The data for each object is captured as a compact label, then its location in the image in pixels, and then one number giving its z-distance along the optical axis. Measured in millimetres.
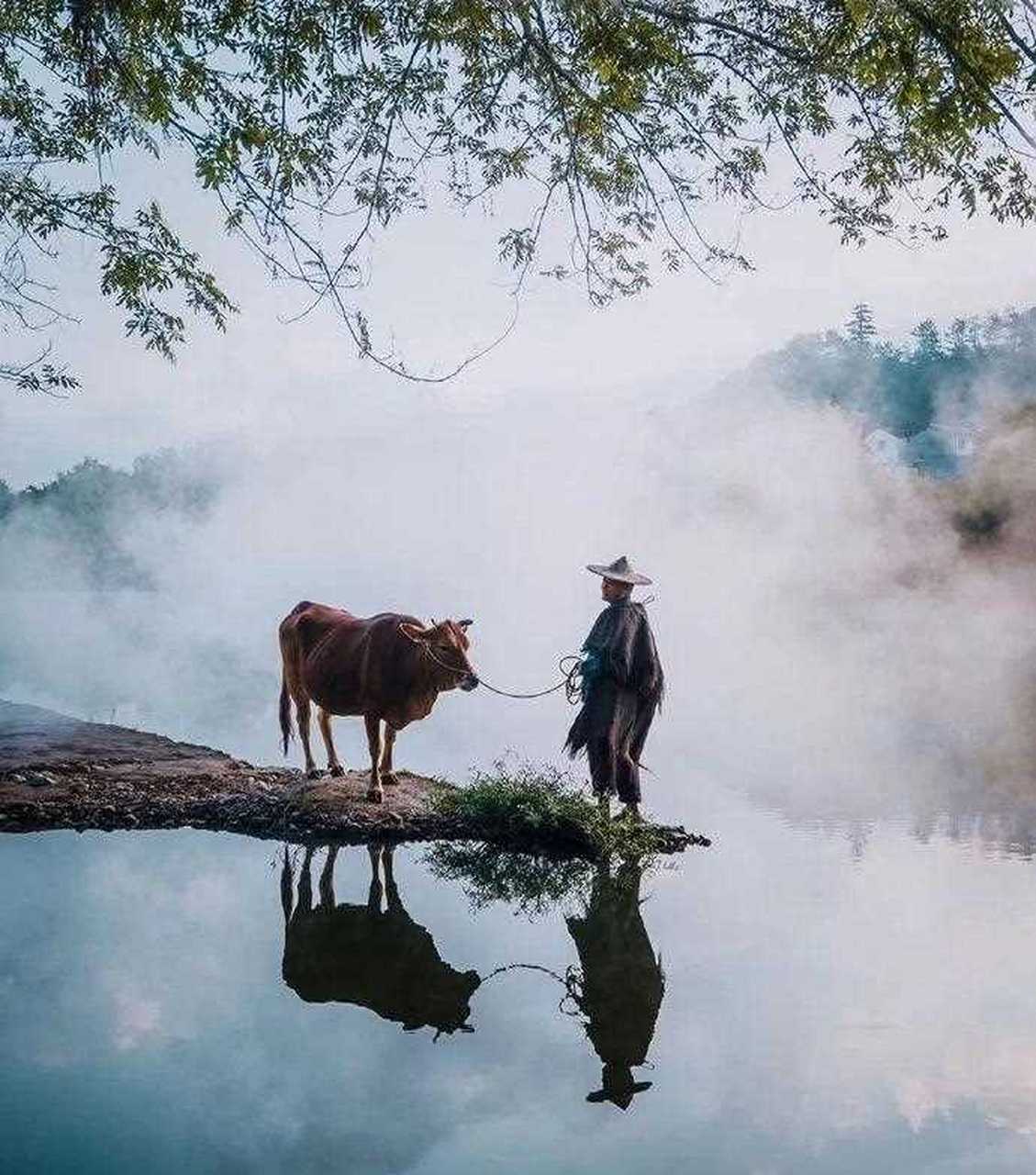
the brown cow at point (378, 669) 8453
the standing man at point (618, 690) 8125
